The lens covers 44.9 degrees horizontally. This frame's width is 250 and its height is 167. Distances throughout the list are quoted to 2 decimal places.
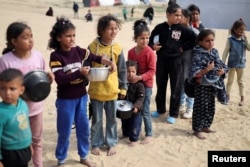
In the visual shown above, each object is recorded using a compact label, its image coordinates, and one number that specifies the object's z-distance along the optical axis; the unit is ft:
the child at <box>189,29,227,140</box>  14.64
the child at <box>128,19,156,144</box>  14.13
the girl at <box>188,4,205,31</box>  19.36
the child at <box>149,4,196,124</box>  16.47
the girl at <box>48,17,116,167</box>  11.12
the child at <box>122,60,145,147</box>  14.07
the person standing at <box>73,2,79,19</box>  92.80
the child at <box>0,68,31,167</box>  8.32
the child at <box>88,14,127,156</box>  12.67
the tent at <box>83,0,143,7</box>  132.36
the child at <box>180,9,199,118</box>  17.72
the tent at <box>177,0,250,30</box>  80.28
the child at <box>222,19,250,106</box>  19.80
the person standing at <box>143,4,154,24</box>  79.45
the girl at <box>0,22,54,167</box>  9.84
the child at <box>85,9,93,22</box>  79.25
